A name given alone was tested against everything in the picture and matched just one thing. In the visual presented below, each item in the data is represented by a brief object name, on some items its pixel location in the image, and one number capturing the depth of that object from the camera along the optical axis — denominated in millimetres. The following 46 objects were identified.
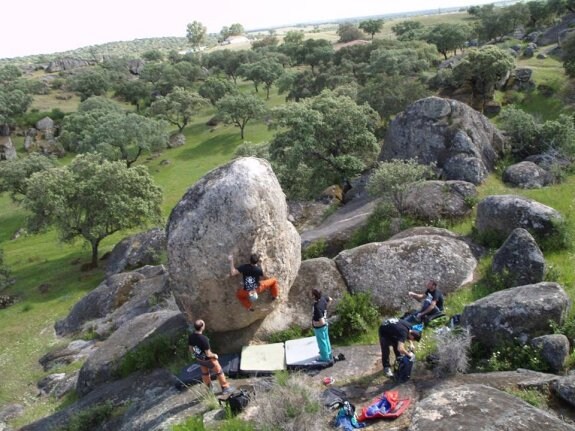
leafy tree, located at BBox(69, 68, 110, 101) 110438
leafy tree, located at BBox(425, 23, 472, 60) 90125
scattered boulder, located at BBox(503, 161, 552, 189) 26406
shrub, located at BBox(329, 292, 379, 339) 16203
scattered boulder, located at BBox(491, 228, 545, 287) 16156
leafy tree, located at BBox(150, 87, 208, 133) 83938
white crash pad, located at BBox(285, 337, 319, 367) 14359
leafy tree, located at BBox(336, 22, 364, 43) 142250
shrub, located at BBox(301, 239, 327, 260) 23469
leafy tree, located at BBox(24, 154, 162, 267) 42594
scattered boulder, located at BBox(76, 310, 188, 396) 18000
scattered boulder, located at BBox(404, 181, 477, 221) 23062
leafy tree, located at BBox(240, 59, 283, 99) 95500
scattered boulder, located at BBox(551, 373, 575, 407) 10623
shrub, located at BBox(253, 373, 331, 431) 10180
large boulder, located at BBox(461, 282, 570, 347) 13141
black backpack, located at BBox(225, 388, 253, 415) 11680
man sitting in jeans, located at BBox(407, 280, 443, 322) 15242
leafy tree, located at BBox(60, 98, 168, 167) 69062
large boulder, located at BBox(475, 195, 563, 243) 18656
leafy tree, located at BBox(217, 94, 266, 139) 74062
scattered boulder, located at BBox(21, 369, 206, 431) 12922
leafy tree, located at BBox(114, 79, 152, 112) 102750
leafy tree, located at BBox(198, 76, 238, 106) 93562
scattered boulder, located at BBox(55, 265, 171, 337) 26703
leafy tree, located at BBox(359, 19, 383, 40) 142875
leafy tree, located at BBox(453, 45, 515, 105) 43906
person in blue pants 13984
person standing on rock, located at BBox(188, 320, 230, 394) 13305
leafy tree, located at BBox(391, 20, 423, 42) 111438
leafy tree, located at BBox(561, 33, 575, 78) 48375
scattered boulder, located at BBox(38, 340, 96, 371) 25312
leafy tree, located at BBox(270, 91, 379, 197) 35719
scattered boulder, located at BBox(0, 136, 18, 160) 77250
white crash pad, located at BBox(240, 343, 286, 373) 14477
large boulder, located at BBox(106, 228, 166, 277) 38531
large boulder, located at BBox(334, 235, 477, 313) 17516
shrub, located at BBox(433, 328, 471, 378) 12398
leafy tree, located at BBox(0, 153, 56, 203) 60344
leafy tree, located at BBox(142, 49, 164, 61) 167225
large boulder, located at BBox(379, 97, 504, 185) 28750
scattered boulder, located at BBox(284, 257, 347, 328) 17047
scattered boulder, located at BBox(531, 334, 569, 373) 12352
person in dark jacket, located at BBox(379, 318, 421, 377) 12638
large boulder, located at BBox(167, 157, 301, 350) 15312
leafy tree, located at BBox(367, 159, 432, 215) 24312
